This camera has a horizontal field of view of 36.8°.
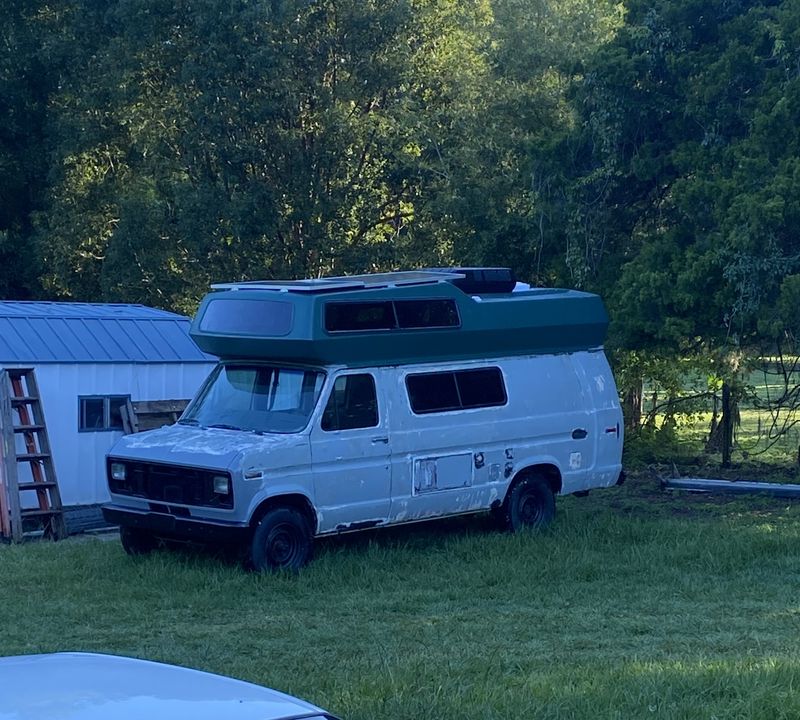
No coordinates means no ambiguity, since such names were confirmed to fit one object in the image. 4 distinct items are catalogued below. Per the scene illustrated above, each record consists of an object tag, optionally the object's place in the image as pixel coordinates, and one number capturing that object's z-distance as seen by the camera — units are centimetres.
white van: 1095
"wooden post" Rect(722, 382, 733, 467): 1869
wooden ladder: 1405
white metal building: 1602
